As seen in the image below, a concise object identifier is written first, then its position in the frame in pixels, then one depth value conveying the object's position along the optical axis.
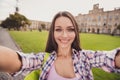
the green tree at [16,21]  22.98
